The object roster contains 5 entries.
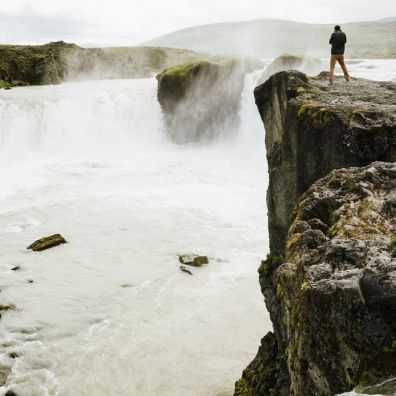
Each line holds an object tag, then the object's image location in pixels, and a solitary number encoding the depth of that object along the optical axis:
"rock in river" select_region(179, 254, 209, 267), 13.66
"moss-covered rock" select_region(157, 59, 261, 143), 32.94
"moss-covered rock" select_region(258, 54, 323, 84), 34.16
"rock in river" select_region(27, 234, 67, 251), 14.69
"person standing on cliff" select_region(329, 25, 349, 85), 13.96
